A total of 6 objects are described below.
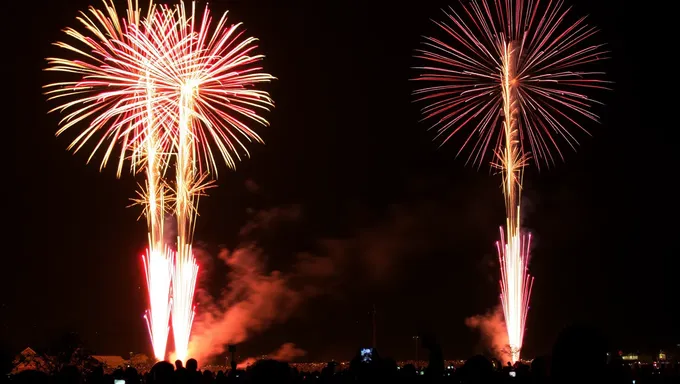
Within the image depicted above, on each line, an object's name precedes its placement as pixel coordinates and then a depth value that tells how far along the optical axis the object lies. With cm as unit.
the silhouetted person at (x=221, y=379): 1131
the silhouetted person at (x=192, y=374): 948
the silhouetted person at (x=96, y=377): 934
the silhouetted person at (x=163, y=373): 901
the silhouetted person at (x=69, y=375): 749
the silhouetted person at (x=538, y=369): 893
